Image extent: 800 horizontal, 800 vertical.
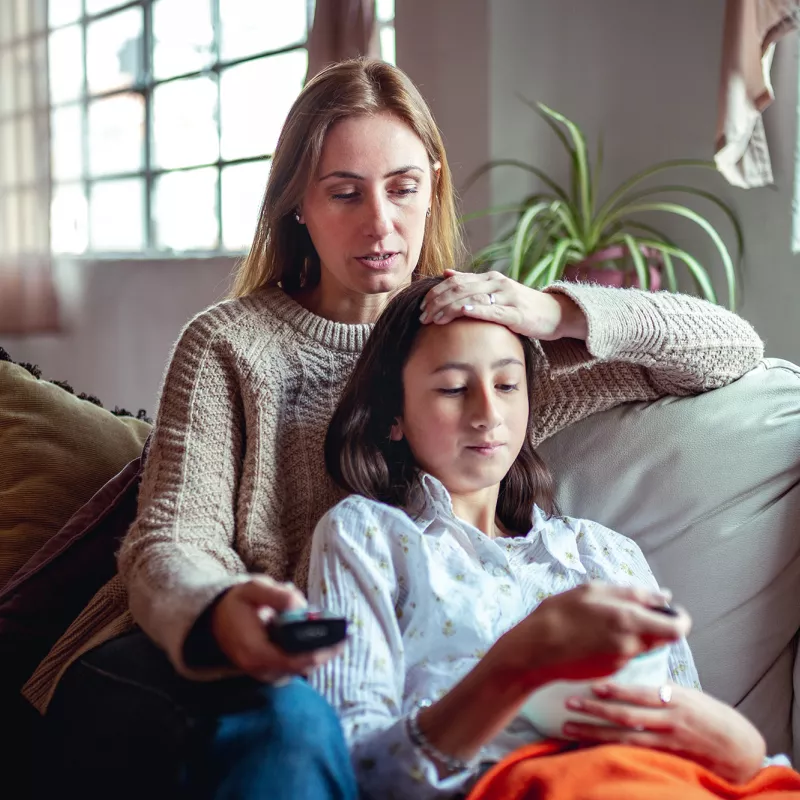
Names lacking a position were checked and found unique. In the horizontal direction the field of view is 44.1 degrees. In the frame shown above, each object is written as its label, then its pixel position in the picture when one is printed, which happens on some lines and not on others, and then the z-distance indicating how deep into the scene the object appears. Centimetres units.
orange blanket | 88
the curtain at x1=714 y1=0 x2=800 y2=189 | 209
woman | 109
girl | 86
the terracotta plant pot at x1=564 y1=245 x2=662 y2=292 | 229
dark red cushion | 135
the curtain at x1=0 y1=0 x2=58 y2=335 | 403
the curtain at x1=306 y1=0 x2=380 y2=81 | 284
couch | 127
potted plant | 222
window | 359
